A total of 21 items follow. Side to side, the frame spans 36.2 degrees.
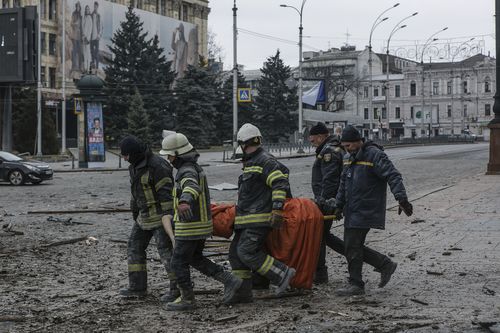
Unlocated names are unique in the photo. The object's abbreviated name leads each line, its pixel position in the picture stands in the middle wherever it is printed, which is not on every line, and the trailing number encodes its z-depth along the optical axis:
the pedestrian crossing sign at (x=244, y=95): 45.84
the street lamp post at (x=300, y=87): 55.50
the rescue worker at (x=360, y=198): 7.51
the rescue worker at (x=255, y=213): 7.18
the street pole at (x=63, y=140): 53.94
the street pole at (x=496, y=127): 24.94
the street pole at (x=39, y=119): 48.91
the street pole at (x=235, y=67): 47.75
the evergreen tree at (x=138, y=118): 60.75
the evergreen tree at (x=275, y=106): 78.44
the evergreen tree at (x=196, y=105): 67.38
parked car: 26.75
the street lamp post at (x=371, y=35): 62.83
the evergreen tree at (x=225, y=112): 73.95
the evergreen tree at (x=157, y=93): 66.81
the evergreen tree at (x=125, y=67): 65.31
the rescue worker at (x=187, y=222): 6.99
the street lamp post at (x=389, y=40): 70.15
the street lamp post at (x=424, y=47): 69.18
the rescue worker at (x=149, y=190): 7.49
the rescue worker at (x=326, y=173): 8.23
